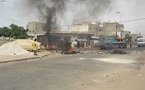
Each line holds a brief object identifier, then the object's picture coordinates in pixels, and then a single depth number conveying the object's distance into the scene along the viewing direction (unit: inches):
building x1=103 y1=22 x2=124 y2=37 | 4515.3
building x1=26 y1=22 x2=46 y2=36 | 3344.2
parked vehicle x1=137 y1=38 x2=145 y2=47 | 2973.7
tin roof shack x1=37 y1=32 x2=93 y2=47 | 1790.1
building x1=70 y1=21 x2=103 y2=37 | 4074.8
